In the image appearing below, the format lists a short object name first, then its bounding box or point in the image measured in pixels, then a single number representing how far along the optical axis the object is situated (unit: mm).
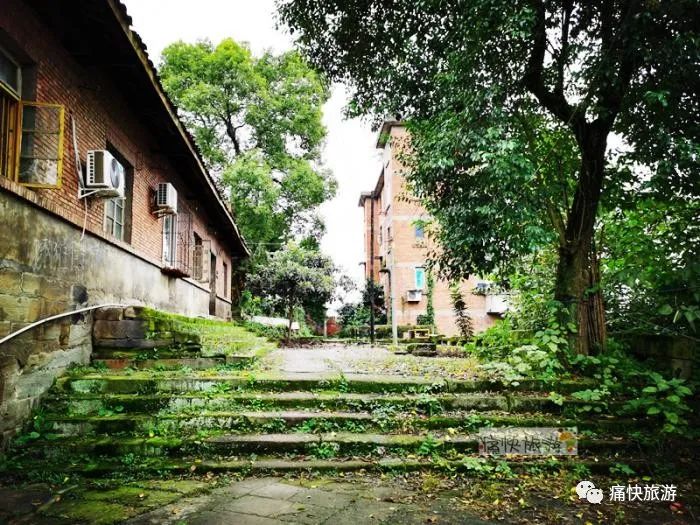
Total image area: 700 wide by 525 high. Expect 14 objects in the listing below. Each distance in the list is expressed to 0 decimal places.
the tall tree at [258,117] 19734
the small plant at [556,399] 4562
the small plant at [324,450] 3881
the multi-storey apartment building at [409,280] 21609
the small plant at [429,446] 3902
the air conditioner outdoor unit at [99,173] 5402
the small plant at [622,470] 3699
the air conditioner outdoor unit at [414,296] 21836
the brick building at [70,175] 4012
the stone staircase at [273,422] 3725
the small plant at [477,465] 3672
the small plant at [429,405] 4617
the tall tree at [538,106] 4324
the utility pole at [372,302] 14930
